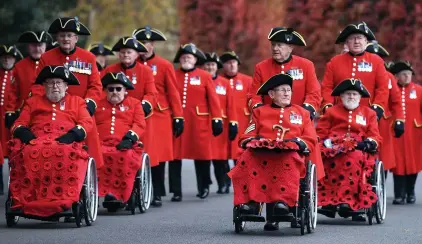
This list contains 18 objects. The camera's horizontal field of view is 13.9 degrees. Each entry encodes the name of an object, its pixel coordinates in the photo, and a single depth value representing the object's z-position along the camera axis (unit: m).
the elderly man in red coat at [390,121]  22.19
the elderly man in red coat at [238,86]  26.97
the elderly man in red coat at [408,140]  23.66
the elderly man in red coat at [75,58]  19.78
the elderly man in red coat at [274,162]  17.55
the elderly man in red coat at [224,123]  25.28
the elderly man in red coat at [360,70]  20.88
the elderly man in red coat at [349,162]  19.12
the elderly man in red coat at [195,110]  23.94
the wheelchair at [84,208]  18.09
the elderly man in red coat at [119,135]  20.28
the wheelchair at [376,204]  19.22
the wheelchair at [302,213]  17.55
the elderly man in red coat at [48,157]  17.98
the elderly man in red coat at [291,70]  19.03
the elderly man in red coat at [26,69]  22.31
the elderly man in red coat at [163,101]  22.73
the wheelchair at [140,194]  20.59
